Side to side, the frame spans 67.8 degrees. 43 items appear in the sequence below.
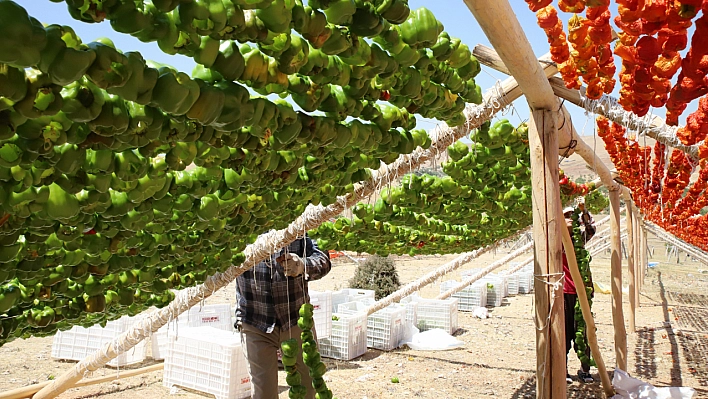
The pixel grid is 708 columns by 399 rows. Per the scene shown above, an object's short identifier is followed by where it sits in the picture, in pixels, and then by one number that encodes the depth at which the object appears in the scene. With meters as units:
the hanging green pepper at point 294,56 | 1.45
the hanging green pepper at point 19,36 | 0.95
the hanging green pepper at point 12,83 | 1.08
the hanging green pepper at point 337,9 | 1.33
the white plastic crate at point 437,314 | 10.53
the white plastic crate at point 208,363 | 6.57
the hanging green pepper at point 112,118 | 1.31
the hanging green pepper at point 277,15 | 1.24
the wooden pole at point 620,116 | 3.39
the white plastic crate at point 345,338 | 8.69
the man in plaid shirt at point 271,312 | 4.43
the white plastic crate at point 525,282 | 17.06
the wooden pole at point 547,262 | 3.21
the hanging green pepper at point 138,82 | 1.18
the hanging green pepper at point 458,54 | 2.05
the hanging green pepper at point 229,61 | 1.40
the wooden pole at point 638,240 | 13.84
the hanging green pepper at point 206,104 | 1.35
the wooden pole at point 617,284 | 6.74
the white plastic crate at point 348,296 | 10.38
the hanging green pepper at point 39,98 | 1.14
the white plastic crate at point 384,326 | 9.46
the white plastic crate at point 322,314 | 8.67
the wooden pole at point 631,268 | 10.62
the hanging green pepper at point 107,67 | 1.11
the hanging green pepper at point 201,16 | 1.15
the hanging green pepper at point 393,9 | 1.45
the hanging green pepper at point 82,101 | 1.22
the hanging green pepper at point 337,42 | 1.47
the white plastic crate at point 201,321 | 8.48
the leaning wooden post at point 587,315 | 4.50
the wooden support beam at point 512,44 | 1.97
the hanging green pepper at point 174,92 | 1.25
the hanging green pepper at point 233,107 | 1.44
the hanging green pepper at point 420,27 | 1.69
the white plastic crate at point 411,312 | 10.10
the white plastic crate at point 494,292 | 14.50
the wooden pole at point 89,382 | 5.59
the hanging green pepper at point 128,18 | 1.10
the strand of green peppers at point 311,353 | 3.68
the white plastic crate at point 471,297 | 13.74
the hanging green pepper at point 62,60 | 1.04
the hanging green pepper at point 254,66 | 1.48
